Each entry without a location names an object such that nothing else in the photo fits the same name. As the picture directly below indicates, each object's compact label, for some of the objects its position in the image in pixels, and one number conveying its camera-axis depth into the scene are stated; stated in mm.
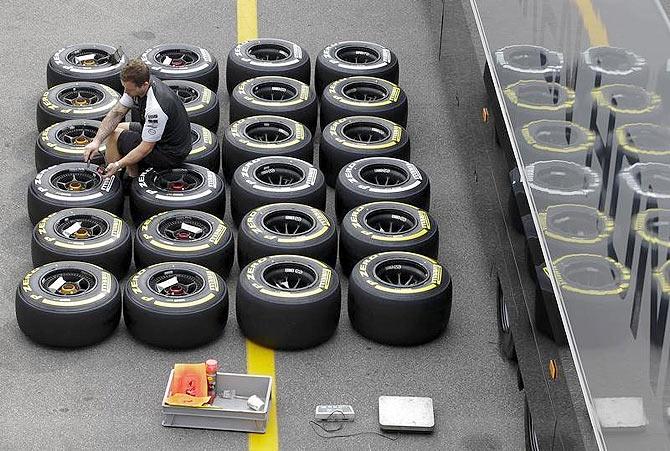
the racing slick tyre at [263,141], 11117
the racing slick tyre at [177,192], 10352
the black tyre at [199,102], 11680
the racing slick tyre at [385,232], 9961
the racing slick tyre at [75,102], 11500
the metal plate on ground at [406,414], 8727
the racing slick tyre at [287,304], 9250
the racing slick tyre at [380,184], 10523
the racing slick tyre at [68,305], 9164
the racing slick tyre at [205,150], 11008
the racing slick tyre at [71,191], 10289
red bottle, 8727
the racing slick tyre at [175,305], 9211
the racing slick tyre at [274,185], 10500
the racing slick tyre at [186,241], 9820
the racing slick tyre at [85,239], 9773
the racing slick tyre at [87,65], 12164
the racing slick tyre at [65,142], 10883
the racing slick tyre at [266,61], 12391
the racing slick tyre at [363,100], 11758
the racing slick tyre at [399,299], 9328
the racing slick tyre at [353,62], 12414
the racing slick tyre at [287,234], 9922
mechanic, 10375
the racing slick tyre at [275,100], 11742
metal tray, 8641
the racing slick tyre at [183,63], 12250
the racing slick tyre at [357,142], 11141
